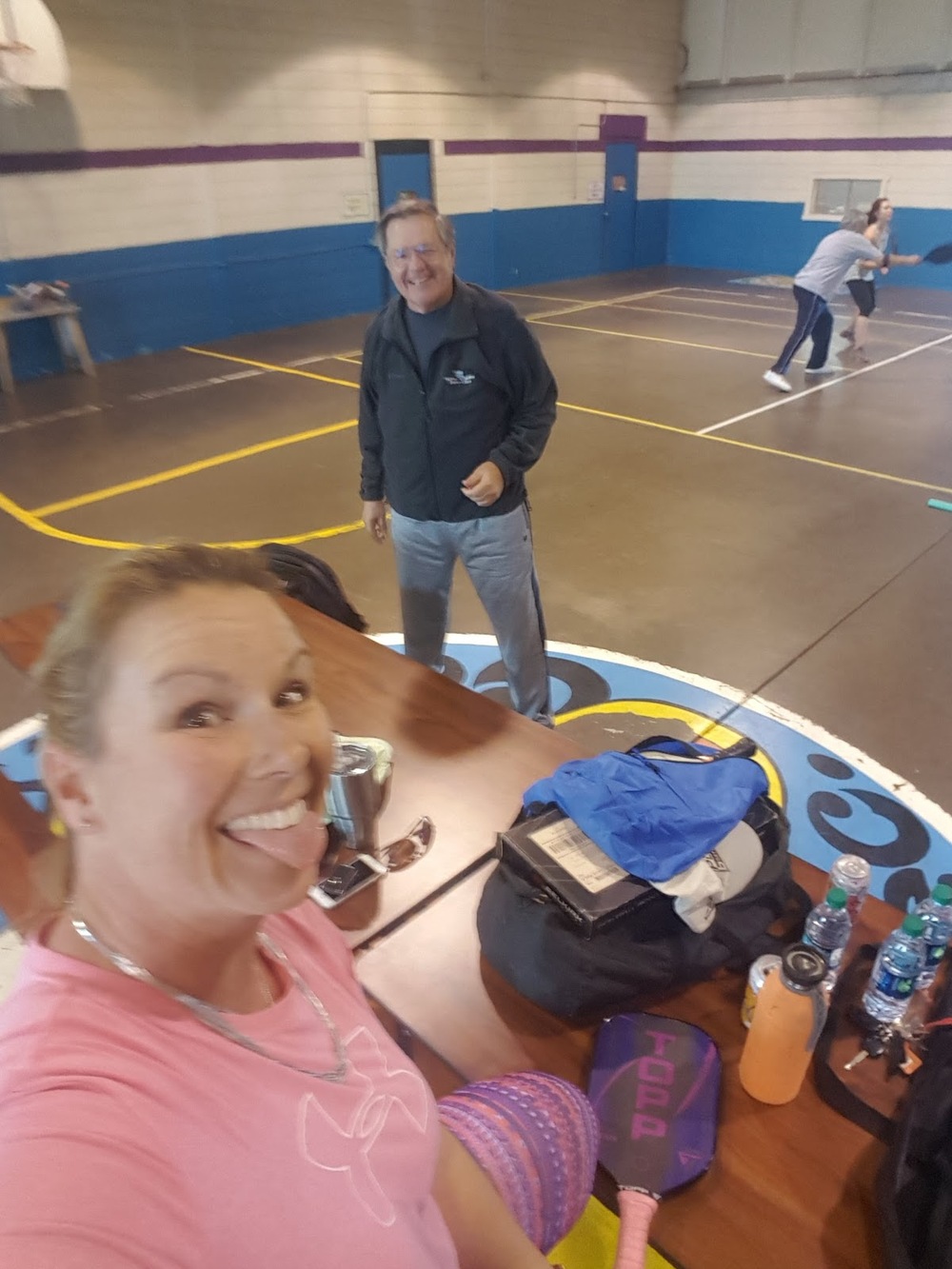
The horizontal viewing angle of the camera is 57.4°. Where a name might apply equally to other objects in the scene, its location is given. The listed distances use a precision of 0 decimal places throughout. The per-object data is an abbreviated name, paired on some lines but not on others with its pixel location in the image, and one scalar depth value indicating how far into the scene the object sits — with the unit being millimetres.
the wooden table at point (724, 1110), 1147
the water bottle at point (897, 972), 1363
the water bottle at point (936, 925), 1422
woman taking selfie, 739
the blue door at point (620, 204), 15148
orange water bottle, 1249
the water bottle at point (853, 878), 1516
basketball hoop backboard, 7617
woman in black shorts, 8531
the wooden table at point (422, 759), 1721
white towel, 1440
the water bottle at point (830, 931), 1450
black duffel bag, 1403
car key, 1360
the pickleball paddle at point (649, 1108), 1202
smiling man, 2607
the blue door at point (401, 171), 12055
